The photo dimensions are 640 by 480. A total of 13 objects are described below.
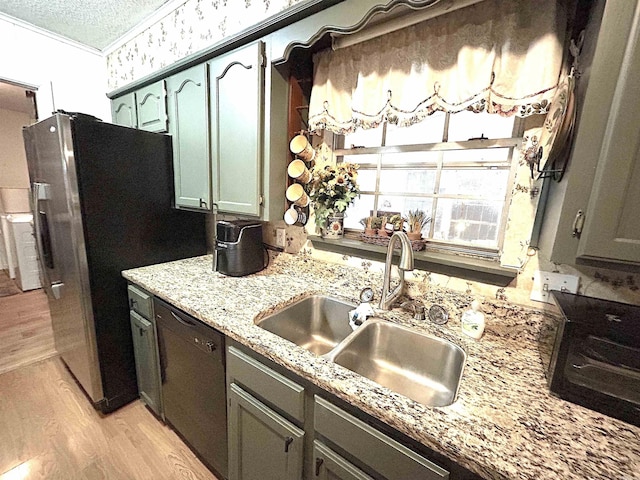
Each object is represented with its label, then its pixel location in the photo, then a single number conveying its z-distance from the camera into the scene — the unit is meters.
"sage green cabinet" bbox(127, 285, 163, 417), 1.44
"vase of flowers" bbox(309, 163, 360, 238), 1.40
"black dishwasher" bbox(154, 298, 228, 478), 1.12
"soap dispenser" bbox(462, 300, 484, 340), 0.98
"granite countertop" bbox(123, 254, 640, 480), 0.53
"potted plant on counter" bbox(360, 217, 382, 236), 1.40
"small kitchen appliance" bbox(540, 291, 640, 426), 0.62
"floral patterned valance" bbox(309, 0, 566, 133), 0.88
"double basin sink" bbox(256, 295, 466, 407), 0.96
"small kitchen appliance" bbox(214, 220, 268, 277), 1.51
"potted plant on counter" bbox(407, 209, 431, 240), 1.29
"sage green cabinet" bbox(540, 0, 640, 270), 0.58
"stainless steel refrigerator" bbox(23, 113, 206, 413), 1.38
